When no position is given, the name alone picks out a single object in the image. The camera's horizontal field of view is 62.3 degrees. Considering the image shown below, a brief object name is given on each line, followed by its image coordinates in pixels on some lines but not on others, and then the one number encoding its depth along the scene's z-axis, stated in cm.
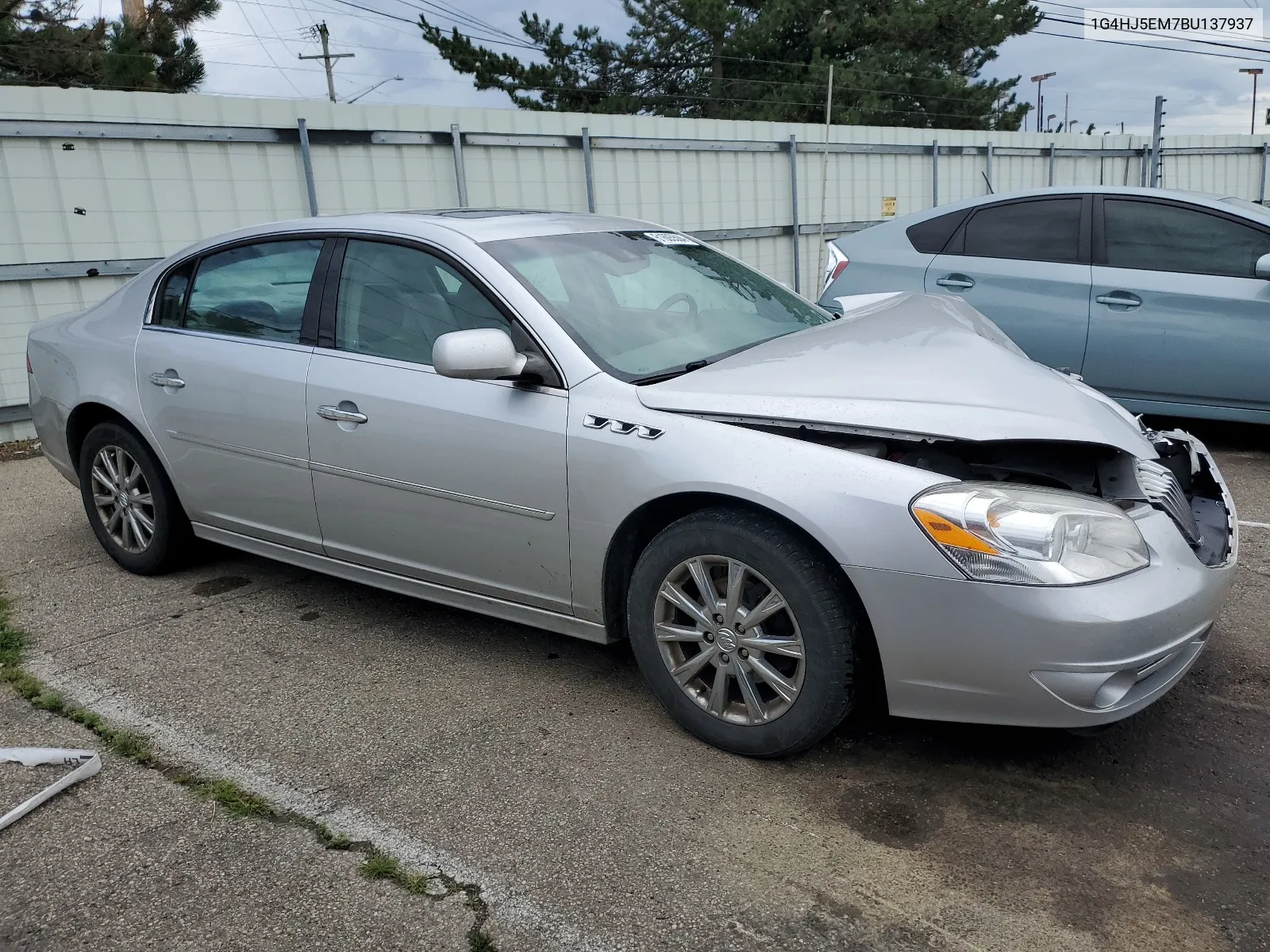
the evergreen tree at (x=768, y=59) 2650
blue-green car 570
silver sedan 260
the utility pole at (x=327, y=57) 4317
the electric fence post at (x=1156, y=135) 1616
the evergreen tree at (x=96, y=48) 1464
